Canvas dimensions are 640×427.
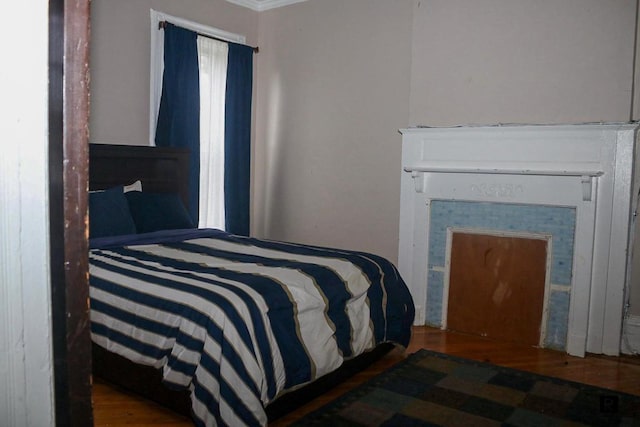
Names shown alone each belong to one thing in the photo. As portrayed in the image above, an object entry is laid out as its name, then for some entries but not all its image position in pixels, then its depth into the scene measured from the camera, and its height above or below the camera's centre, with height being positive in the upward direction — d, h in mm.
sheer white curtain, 4582 +349
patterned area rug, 2396 -1092
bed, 2066 -660
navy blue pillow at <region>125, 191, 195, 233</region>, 3719 -323
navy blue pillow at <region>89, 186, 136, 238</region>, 3382 -322
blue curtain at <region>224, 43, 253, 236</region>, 4728 +293
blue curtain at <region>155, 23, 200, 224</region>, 4242 +549
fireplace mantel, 3287 -17
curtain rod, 4184 +1128
